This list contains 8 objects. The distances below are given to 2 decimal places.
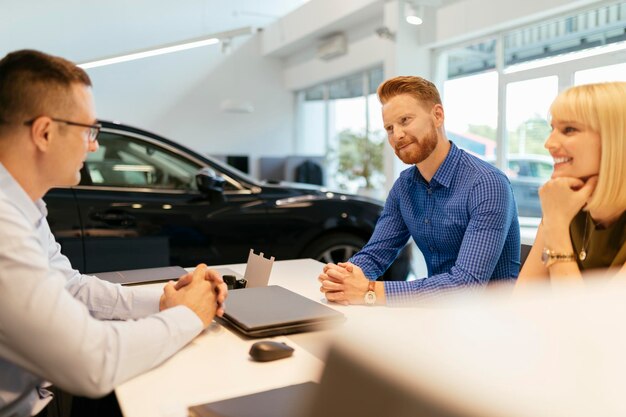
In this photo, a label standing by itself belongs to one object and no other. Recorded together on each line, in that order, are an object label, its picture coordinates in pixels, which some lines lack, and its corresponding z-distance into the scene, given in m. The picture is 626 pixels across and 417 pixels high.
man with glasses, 0.92
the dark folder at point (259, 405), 0.85
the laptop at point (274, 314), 1.29
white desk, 0.95
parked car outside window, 6.07
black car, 3.05
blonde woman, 1.25
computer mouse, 1.13
